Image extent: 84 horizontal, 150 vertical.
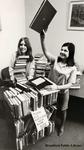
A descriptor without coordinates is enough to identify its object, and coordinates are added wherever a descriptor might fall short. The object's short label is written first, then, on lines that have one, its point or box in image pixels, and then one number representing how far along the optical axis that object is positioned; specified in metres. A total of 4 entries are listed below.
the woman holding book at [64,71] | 1.56
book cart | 1.39
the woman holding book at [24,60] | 1.88
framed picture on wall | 2.17
